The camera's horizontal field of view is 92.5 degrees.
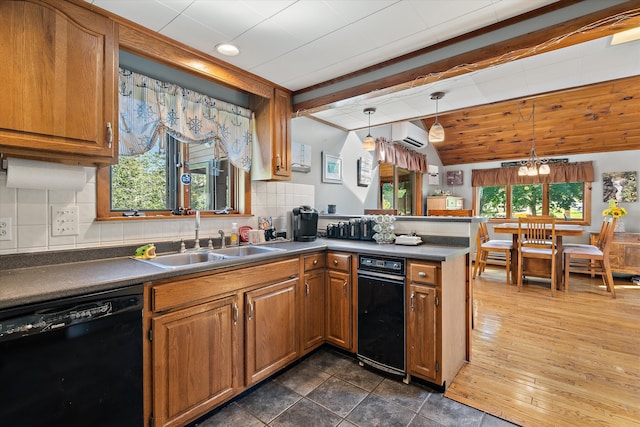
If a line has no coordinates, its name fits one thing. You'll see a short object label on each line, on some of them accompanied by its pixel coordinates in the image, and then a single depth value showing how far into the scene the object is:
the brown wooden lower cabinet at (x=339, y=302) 2.35
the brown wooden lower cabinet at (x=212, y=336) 1.49
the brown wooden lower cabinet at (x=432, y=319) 1.93
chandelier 4.59
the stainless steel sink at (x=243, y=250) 2.29
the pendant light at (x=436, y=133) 3.12
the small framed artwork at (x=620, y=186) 5.08
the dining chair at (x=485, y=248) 4.81
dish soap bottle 2.50
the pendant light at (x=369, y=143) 3.64
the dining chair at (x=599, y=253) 4.09
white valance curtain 1.93
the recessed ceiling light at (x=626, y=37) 2.03
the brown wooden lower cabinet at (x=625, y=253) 4.63
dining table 4.38
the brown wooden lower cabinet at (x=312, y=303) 2.31
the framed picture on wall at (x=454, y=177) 6.94
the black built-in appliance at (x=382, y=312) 2.08
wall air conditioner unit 5.19
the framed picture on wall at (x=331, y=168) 3.73
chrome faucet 2.24
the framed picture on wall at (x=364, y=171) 4.43
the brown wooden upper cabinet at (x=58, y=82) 1.34
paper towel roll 1.50
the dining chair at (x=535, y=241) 4.28
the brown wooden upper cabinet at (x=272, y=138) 2.66
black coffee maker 2.82
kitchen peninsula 1.47
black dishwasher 1.11
